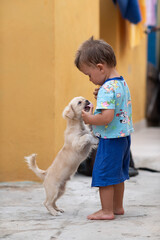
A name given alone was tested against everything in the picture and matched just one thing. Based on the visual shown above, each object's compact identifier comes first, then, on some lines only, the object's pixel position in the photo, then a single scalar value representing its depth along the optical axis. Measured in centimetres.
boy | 466
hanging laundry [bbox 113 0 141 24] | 1128
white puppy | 514
